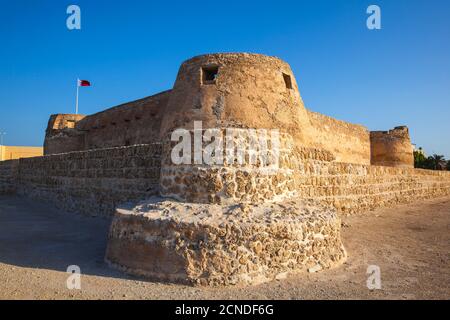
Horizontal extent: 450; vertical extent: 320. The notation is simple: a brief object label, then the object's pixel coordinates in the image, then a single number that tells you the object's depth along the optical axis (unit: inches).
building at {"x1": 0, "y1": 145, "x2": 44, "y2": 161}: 1569.3
